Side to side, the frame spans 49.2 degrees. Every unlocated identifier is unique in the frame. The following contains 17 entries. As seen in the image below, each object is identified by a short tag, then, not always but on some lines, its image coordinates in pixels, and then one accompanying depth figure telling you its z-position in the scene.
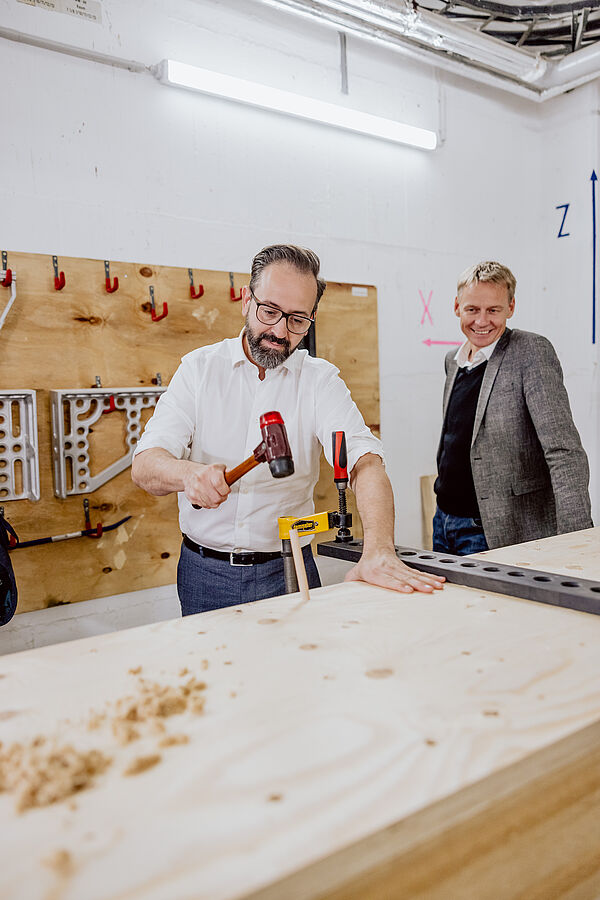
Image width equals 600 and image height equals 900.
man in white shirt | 1.93
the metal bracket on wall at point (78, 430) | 2.39
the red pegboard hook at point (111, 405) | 2.50
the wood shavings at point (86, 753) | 0.62
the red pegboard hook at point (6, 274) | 2.29
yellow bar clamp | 1.43
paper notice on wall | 2.39
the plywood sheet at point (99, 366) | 2.37
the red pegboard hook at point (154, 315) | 2.64
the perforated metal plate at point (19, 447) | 2.29
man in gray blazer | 2.29
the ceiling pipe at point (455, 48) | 2.79
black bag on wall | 2.01
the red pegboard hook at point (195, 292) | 2.74
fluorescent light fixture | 2.63
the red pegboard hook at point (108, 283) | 2.53
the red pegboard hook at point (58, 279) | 2.41
